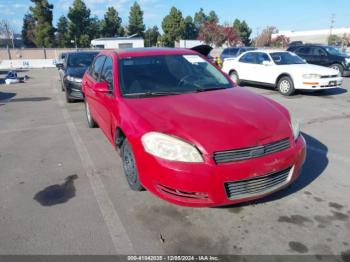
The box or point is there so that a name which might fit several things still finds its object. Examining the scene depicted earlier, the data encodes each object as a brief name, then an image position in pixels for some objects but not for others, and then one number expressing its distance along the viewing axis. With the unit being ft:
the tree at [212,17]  252.42
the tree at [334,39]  236.22
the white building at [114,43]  163.94
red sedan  9.32
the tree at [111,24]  202.53
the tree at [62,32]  177.37
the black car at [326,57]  50.65
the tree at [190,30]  231.09
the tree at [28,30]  204.85
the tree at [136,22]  206.30
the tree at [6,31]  261.85
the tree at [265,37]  273.33
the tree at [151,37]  222.69
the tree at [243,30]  250.78
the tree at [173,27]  205.46
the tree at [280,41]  248.69
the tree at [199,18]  256.38
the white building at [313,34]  298.27
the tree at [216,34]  222.28
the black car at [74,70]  31.12
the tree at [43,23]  158.40
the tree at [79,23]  172.55
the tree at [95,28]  183.82
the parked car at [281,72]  32.83
